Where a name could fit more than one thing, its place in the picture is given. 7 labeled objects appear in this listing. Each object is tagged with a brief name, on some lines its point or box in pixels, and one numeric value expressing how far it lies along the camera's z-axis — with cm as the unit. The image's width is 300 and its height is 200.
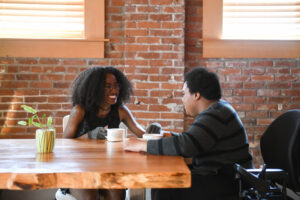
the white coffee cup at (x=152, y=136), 181
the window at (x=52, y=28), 333
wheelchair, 141
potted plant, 159
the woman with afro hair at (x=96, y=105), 234
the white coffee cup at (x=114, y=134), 202
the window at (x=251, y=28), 332
